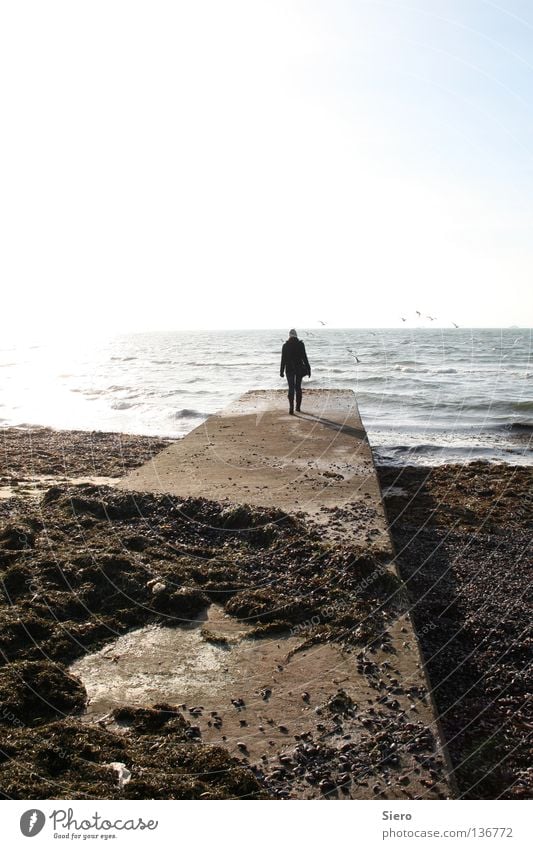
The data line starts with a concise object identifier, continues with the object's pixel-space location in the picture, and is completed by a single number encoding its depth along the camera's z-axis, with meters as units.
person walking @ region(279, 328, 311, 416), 12.98
